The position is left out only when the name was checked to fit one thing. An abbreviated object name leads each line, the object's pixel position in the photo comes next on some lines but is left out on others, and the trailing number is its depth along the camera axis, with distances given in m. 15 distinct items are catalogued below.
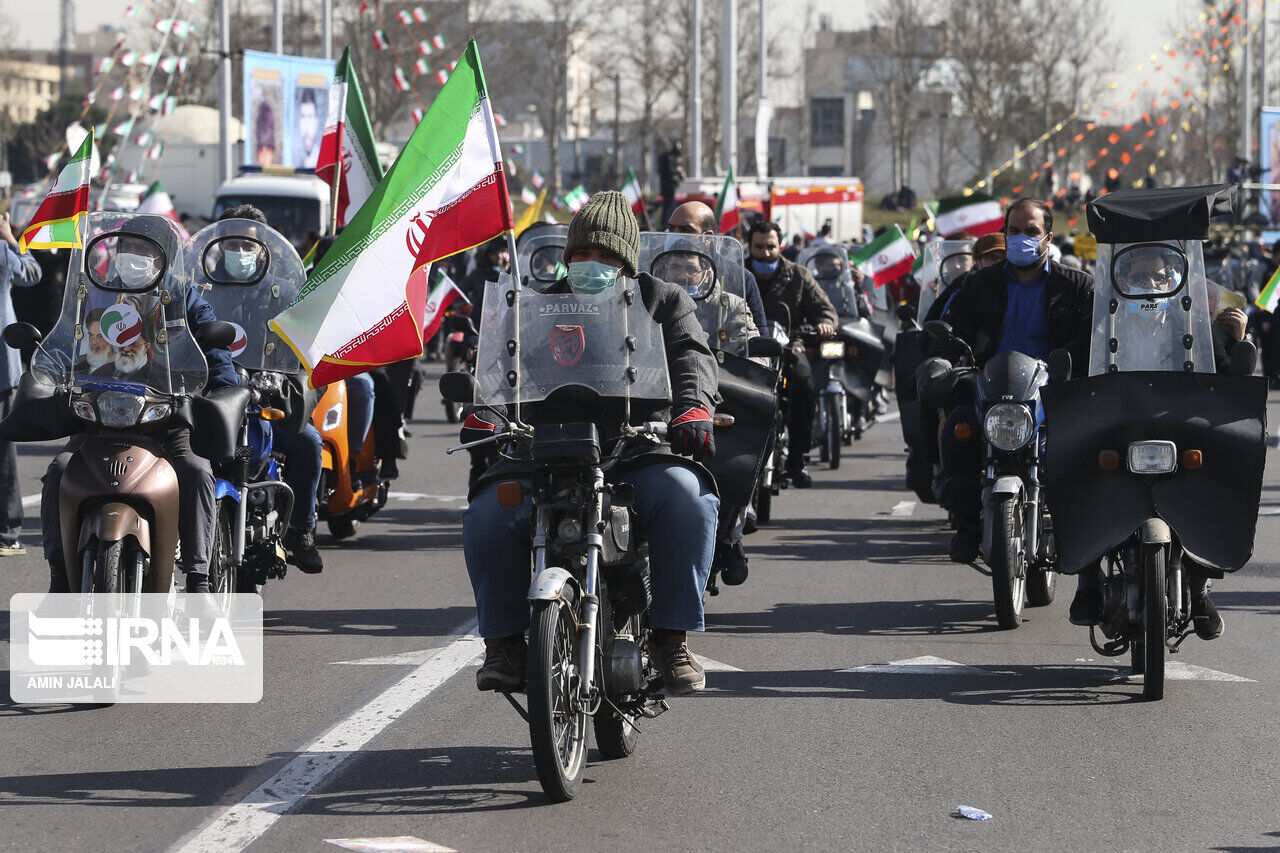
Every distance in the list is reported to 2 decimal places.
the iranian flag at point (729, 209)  43.97
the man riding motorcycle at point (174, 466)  14.29
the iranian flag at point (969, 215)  35.84
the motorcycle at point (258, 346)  17.20
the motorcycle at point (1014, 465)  16.89
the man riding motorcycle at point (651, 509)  11.38
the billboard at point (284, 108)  73.12
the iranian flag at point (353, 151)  21.39
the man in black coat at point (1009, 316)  17.95
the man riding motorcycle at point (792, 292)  25.16
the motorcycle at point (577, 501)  10.86
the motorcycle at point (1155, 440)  14.37
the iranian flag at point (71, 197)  16.55
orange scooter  20.73
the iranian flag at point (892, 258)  37.66
